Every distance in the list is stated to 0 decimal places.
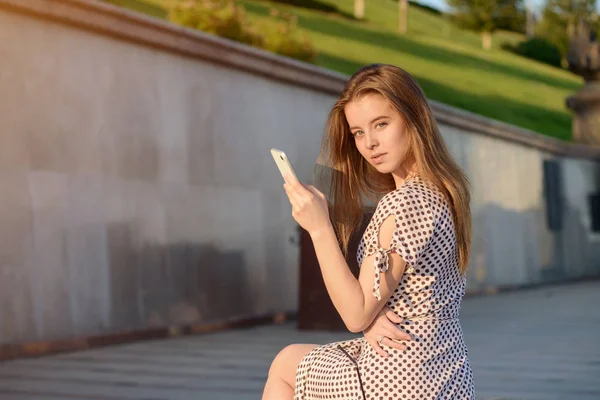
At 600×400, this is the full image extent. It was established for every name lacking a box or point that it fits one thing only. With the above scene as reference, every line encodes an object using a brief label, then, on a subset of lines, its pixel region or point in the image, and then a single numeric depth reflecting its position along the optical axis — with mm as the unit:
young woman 3221
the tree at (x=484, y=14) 67875
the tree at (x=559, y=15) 69375
